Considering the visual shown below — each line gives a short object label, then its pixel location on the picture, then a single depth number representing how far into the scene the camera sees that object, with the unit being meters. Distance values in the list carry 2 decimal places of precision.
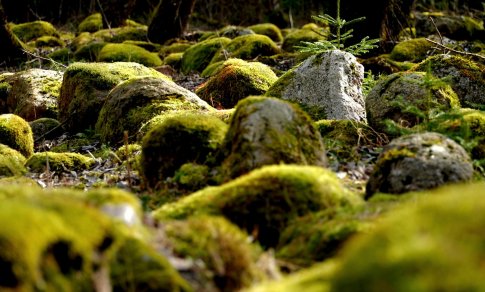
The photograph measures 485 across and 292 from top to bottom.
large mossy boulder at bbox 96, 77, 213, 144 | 8.73
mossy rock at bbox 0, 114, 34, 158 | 8.80
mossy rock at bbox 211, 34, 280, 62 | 14.88
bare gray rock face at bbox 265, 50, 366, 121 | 7.96
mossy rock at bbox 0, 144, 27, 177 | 7.14
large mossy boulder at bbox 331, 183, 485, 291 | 1.86
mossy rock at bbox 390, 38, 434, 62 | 13.54
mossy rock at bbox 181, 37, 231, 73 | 15.42
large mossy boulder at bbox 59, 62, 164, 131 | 10.29
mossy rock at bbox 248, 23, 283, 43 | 19.34
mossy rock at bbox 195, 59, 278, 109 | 10.03
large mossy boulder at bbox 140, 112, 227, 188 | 5.67
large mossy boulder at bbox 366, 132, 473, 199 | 4.47
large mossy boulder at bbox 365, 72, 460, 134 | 7.13
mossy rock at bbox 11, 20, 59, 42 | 22.23
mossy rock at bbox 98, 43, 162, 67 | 16.44
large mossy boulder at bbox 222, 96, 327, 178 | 4.88
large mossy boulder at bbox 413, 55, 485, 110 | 8.19
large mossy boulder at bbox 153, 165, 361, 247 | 4.00
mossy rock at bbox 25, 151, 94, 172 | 7.43
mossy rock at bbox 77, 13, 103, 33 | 23.91
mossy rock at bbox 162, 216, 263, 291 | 2.93
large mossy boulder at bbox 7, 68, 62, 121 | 11.56
